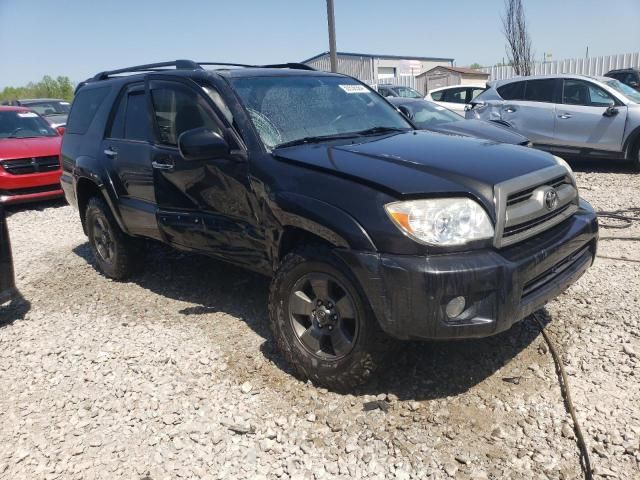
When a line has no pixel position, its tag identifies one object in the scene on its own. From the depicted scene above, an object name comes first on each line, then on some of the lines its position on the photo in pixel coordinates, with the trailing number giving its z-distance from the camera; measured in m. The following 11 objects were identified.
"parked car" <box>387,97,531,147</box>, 7.16
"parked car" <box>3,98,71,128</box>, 14.35
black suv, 2.51
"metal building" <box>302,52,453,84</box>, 36.94
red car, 8.59
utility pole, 12.23
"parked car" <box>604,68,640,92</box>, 16.11
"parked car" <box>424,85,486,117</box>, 12.91
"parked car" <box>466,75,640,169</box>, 8.66
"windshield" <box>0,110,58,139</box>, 9.51
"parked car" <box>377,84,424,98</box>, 19.08
